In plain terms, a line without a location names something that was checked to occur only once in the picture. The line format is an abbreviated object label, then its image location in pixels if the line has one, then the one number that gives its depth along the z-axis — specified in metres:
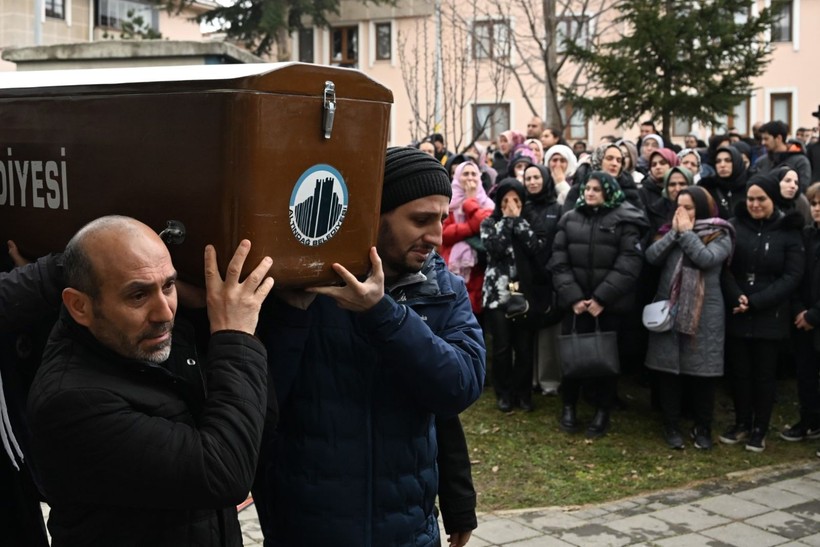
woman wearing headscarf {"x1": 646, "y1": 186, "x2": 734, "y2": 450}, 7.43
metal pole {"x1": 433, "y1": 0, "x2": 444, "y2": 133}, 20.74
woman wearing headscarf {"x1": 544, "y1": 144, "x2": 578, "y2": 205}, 9.88
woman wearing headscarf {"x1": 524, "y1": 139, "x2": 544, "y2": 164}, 11.31
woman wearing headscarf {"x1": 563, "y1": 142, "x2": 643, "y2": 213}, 8.10
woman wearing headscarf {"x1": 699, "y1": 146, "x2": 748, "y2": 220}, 8.67
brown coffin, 2.21
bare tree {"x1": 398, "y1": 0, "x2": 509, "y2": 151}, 19.32
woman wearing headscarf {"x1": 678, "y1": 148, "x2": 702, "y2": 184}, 10.12
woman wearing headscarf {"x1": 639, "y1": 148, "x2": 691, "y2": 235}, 8.47
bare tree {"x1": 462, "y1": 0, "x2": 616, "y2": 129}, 19.09
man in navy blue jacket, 2.77
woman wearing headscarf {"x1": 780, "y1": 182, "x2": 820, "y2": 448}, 7.49
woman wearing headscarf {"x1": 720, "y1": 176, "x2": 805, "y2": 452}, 7.44
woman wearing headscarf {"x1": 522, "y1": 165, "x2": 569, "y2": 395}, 8.26
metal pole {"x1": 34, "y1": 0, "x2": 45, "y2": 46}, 15.88
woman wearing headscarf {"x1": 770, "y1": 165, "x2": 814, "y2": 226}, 7.79
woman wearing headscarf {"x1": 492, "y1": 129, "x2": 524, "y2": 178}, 12.52
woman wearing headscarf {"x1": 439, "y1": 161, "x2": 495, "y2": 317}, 8.69
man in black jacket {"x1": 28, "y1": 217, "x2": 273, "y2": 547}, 2.15
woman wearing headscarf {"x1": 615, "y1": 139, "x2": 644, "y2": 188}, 9.29
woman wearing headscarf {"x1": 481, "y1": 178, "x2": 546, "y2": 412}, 8.12
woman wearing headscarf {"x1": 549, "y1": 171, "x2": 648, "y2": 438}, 7.56
